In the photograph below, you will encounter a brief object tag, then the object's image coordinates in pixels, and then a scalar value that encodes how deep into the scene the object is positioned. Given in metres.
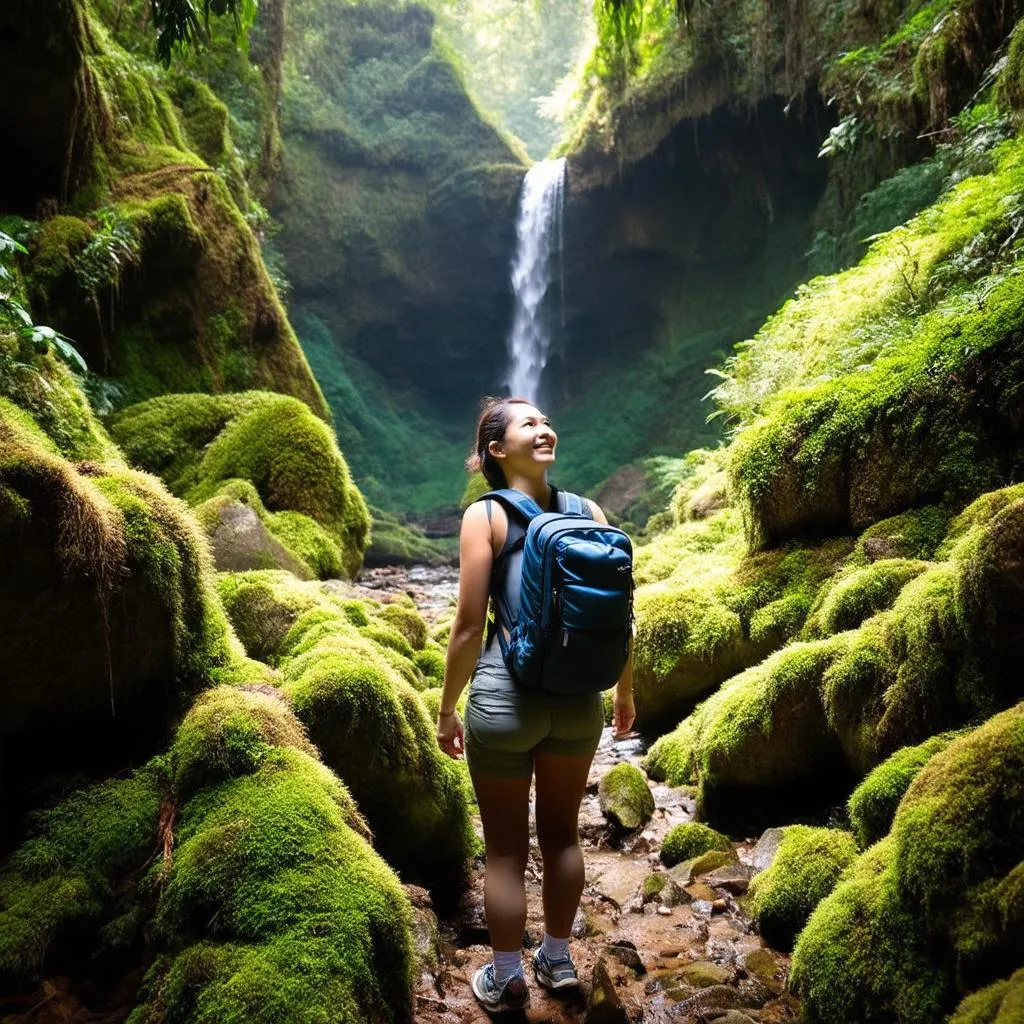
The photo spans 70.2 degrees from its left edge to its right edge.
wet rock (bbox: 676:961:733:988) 2.51
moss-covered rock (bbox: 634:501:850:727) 4.59
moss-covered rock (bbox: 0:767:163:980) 1.97
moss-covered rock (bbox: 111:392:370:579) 6.66
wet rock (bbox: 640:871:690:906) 3.14
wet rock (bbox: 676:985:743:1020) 2.34
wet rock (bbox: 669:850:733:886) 3.35
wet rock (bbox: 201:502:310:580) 5.46
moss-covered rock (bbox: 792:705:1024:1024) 1.72
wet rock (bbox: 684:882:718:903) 3.14
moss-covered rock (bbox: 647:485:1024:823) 2.36
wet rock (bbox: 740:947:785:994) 2.52
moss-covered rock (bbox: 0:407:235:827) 2.24
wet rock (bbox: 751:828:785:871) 3.27
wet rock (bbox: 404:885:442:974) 2.62
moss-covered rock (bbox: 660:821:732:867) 3.54
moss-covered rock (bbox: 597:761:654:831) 4.03
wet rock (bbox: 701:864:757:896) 3.19
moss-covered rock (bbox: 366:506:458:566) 16.95
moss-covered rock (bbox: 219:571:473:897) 2.98
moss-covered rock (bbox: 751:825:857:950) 2.68
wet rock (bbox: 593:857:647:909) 3.34
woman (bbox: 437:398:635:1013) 2.40
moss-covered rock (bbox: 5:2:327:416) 6.05
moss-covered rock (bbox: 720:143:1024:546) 3.78
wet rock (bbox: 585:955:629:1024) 2.27
